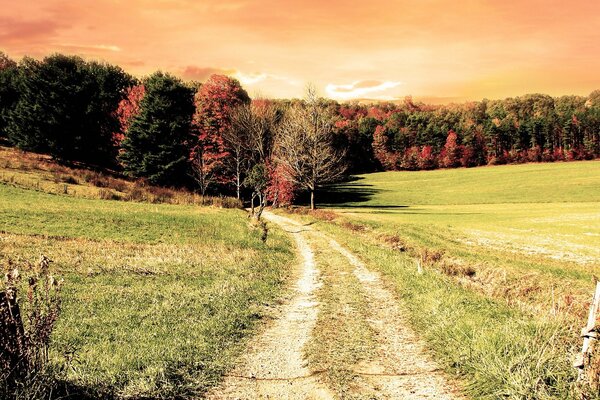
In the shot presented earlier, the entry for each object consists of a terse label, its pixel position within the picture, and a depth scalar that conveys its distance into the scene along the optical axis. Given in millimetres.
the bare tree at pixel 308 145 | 53781
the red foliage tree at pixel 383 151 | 115250
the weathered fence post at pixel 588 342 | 5781
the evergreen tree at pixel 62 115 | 53625
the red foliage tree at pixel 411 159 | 113688
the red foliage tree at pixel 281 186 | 53750
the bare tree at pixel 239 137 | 58750
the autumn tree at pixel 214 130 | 55125
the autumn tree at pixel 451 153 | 114162
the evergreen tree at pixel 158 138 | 51969
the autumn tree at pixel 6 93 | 65875
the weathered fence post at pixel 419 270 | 15528
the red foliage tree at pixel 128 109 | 60775
